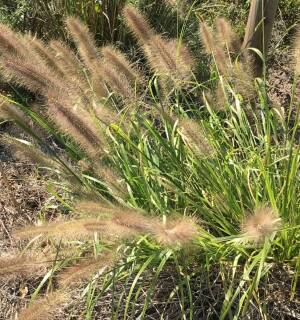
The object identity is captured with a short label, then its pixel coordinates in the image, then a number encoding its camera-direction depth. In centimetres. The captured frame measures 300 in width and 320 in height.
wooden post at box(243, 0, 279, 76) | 291
